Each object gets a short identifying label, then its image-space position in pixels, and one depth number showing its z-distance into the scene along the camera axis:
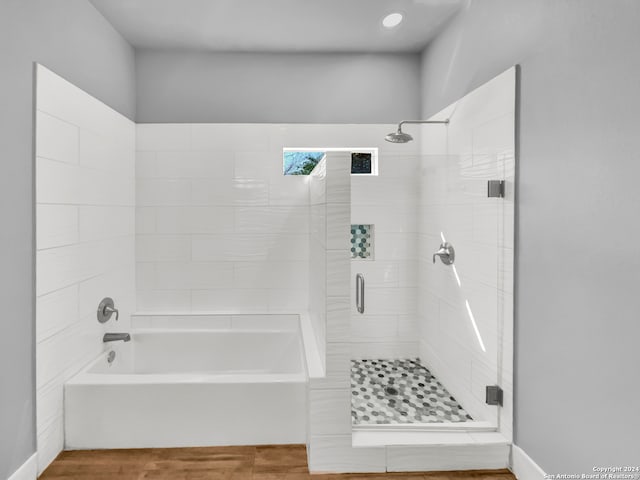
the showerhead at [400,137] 2.96
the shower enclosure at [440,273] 2.24
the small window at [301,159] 3.58
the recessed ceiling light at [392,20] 2.90
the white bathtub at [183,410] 2.34
